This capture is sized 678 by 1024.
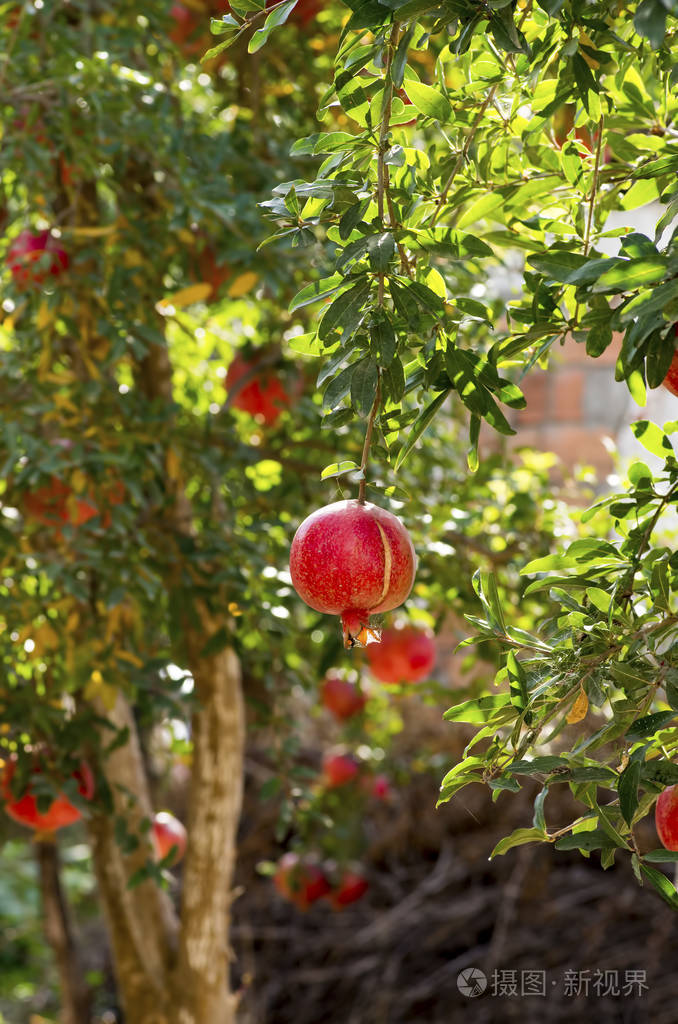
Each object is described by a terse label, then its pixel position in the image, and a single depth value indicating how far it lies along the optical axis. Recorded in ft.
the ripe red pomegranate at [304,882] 13.79
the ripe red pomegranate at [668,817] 8.98
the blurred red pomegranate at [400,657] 13.11
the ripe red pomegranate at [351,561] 8.82
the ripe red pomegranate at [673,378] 8.86
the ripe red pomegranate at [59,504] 10.82
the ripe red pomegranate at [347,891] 14.39
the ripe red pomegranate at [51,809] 11.20
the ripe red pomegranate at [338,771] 14.57
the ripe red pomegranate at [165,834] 12.30
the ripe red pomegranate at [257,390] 12.13
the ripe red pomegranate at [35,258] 10.75
